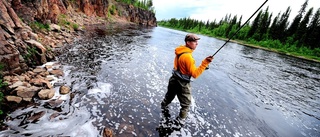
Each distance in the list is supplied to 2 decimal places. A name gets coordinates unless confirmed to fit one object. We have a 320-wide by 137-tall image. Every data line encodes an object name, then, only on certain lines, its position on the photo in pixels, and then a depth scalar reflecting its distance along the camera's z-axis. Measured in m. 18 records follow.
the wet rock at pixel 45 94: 5.13
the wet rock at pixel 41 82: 5.69
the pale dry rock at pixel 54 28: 14.27
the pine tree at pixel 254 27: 72.83
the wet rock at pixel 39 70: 6.70
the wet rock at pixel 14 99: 4.49
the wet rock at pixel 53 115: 4.42
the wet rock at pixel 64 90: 5.73
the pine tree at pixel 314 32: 49.14
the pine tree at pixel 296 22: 60.45
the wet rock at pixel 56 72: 7.07
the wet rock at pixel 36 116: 4.18
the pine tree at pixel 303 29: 52.54
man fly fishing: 4.27
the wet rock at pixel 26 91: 4.86
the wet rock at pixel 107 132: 4.06
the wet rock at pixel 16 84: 4.94
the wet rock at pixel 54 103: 4.89
